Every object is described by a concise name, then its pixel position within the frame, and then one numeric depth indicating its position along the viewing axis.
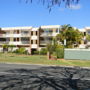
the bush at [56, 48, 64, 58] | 16.45
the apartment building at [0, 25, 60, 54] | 31.99
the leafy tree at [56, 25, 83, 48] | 24.73
